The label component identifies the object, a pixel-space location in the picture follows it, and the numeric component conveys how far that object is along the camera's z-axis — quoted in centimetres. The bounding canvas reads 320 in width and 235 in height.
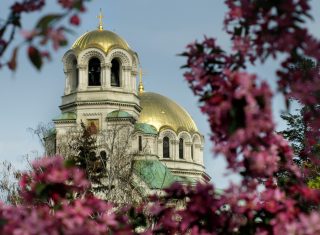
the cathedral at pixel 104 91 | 10110
